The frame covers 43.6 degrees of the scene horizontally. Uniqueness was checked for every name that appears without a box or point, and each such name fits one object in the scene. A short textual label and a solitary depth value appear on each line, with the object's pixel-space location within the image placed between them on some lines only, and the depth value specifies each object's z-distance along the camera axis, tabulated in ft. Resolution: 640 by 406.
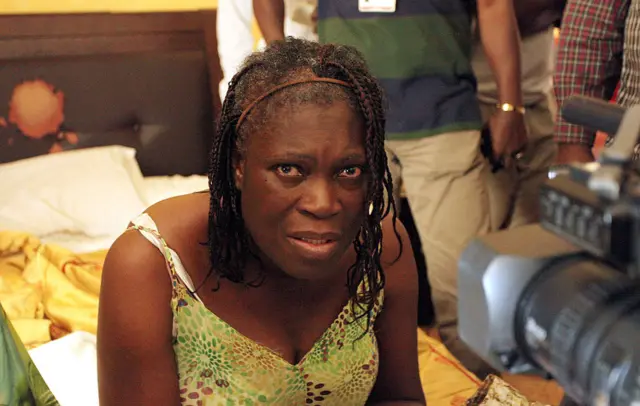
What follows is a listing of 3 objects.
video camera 1.45
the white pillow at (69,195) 7.82
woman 3.47
